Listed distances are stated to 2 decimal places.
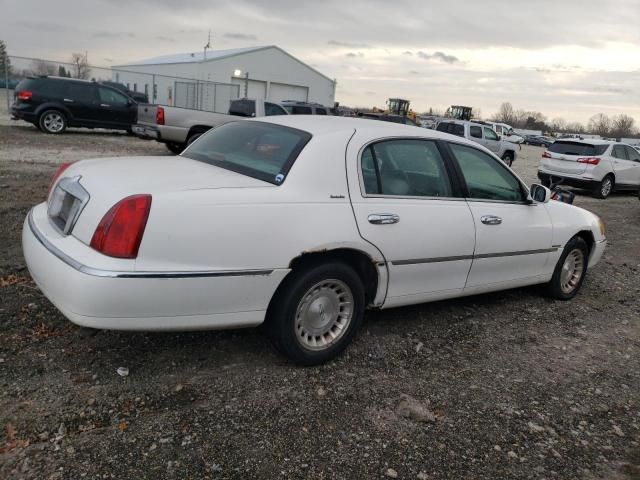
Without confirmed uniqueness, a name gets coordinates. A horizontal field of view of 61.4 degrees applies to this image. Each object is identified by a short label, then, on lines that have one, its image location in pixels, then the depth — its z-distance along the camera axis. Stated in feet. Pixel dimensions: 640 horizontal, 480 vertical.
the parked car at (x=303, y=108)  58.17
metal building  135.13
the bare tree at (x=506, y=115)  417.08
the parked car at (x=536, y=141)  194.50
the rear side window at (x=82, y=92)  53.93
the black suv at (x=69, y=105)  52.16
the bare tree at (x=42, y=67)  76.35
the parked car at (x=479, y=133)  67.26
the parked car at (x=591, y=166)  48.91
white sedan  9.07
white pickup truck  41.37
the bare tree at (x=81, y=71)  88.96
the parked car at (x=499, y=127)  126.19
